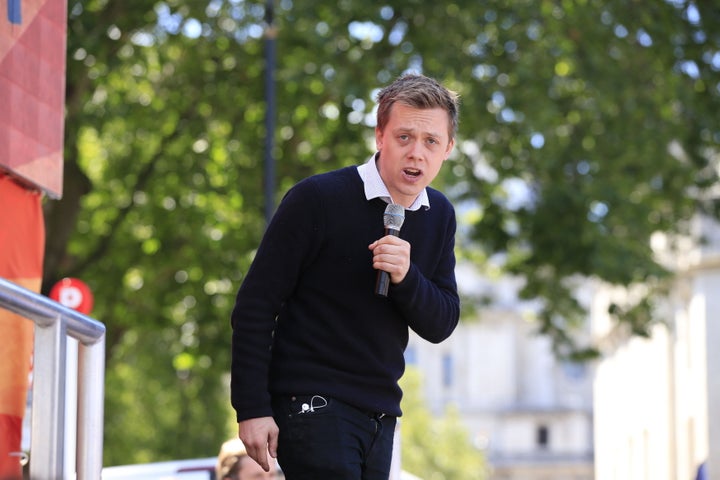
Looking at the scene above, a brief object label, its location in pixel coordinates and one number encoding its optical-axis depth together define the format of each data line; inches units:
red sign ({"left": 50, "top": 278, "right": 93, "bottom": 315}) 1074.7
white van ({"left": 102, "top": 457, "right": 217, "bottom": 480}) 579.4
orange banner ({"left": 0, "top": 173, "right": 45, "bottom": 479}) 322.7
